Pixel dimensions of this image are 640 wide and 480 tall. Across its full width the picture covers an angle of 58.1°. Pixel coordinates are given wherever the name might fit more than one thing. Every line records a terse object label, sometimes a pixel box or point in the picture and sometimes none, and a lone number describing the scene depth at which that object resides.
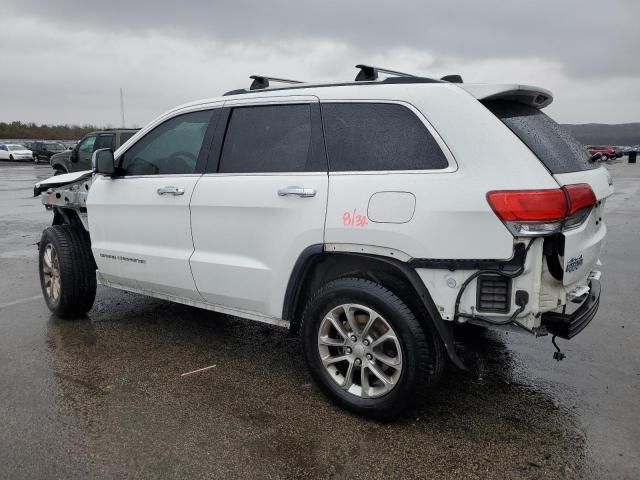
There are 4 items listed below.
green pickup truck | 14.41
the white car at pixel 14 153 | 40.62
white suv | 2.89
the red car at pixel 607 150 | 53.28
